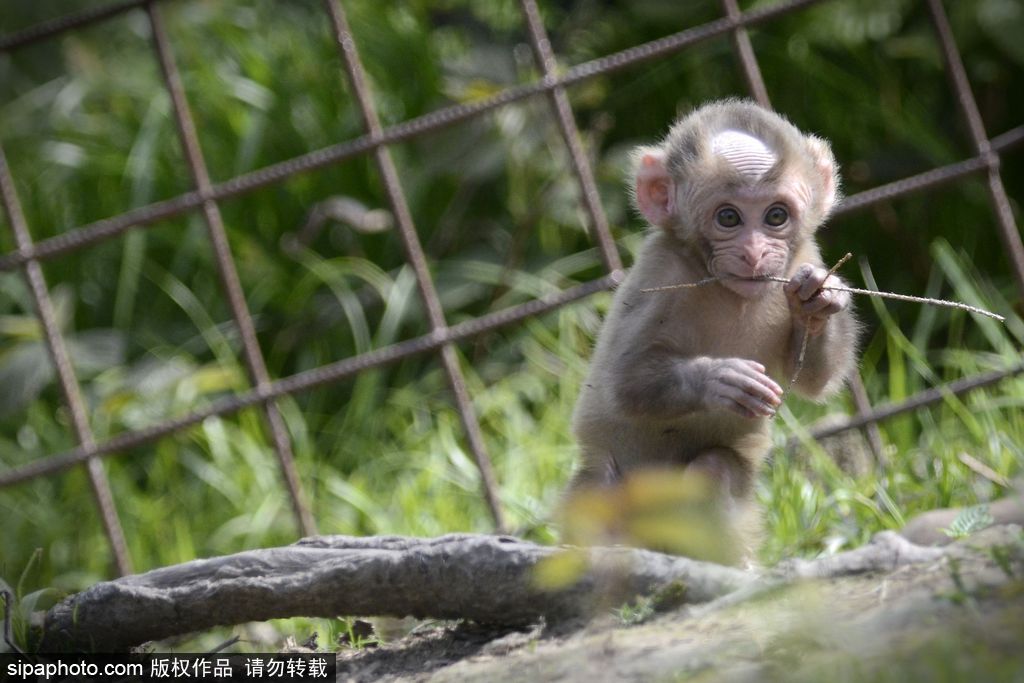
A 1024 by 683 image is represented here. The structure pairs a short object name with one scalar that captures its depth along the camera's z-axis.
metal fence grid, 9.43
